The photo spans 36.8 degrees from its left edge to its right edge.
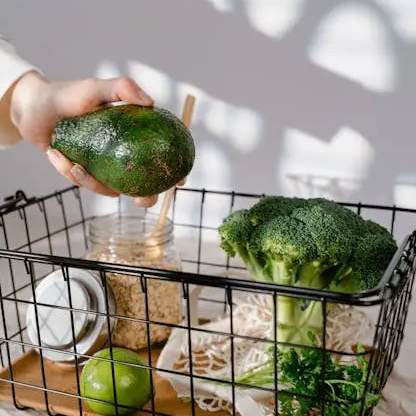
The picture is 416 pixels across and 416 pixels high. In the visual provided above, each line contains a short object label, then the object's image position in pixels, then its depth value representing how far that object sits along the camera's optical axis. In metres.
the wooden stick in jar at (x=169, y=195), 0.75
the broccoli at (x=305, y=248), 0.61
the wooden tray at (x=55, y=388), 0.61
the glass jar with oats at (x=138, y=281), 0.72
